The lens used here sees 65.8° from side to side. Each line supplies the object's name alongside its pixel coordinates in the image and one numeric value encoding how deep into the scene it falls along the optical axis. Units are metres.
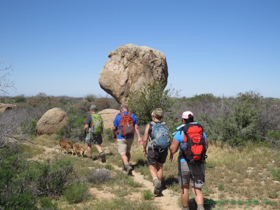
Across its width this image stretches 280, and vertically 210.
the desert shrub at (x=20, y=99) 33.39
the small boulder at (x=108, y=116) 12.71
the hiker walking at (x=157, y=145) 4.45
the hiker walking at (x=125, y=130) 5.95
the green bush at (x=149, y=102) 11.92
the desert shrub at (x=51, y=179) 4.16
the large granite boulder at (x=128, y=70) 13.23
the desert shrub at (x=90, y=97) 33.15
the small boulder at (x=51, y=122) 12.37
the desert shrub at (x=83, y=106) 24.06
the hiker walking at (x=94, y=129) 7.05
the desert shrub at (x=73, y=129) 11.33
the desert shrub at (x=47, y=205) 3.48
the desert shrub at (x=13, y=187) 2.88
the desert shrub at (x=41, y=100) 22.83
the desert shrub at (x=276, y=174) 5.34
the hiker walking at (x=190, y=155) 3.41
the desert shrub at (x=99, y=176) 5.30
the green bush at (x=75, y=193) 4.20
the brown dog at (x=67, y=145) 8.16
